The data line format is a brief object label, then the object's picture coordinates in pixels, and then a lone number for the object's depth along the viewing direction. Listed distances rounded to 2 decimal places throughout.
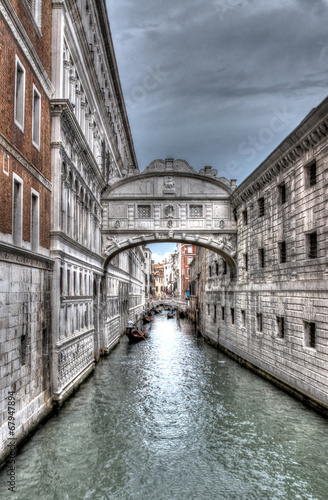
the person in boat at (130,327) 31.92
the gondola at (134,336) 31.39
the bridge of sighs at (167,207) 22.41
